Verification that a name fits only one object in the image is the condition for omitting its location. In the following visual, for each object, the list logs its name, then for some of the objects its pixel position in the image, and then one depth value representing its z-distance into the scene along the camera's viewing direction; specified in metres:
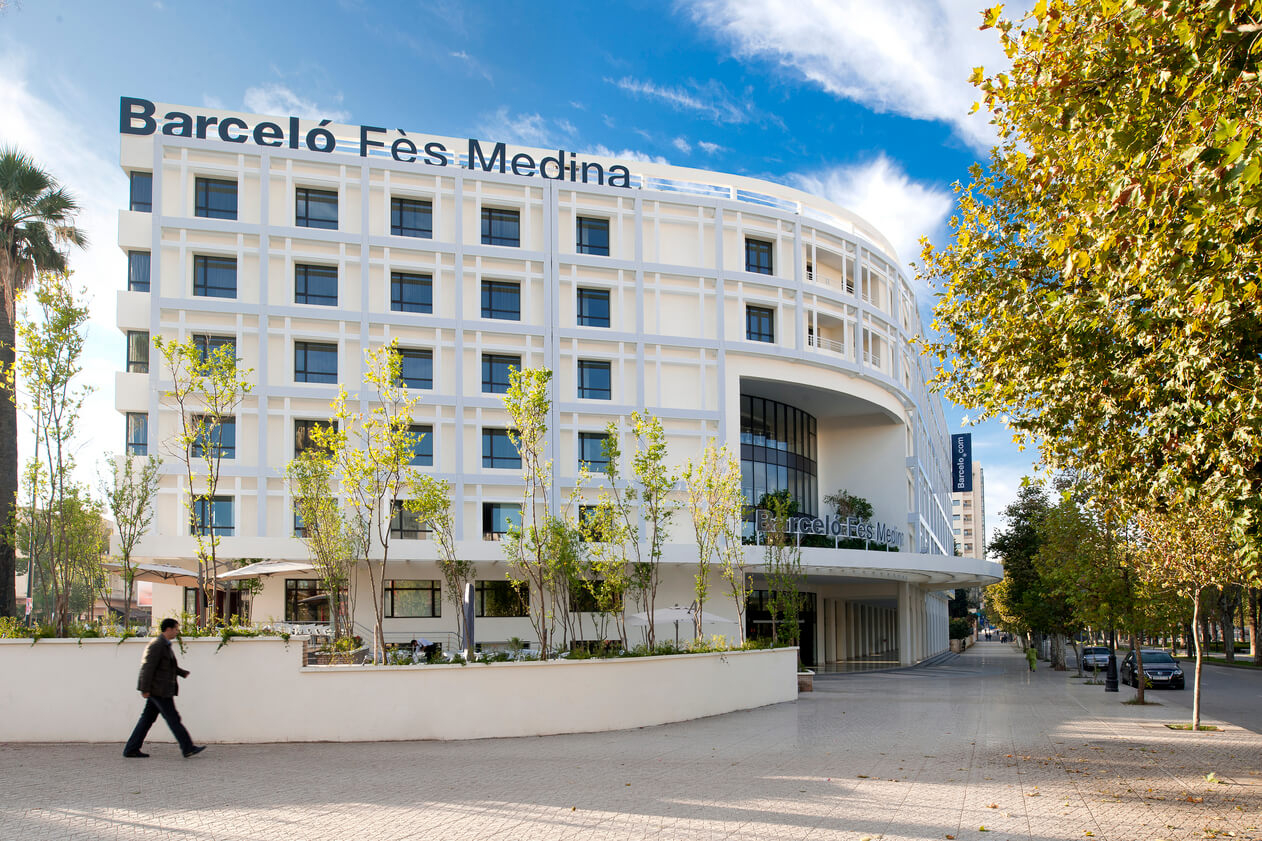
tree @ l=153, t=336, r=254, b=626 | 15.73
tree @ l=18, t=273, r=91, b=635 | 15.75
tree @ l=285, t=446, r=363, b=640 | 23.55
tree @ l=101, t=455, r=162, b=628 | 17.75
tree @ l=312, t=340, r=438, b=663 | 16.12
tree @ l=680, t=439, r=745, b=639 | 23.46
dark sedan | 29.80
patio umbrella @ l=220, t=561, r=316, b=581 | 25.93
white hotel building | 32.56
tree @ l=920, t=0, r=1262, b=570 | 7.12
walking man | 11.72
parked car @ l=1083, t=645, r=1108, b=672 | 37.25
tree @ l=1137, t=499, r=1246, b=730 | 16.69
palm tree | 25.73
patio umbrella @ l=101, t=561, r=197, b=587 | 26.84
